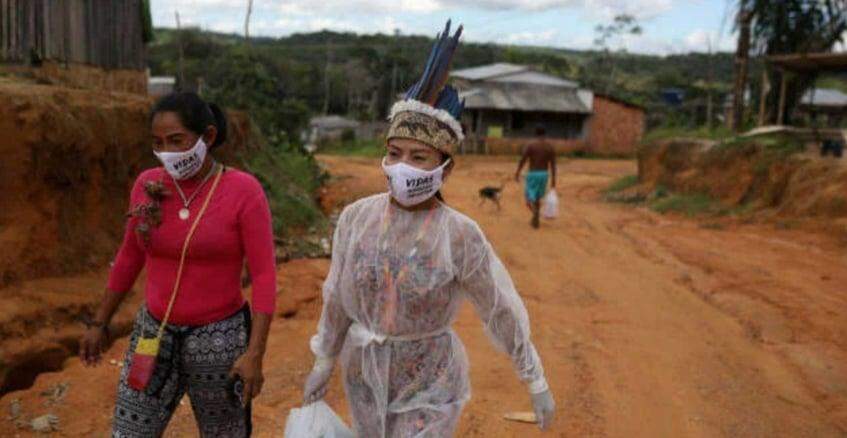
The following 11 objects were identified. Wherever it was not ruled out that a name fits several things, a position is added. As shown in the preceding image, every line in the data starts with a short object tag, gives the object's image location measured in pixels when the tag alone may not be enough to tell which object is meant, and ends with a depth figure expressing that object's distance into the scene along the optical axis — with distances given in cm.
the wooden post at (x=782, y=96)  1812
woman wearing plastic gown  266
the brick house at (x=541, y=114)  3481
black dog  1401
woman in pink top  281
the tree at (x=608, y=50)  4980
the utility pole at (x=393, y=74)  4831
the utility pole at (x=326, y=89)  4875
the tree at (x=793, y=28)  1736
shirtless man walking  1243
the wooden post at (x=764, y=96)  1875
